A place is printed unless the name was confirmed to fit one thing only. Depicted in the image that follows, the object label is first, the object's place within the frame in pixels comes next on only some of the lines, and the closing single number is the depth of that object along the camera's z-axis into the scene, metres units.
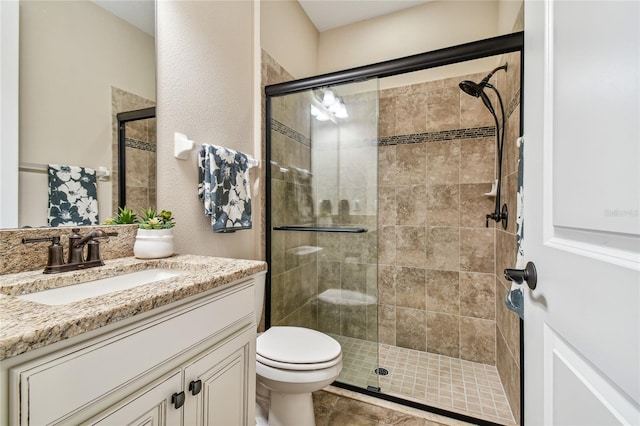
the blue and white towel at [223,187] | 1.36
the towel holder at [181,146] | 1.28
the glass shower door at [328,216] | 1.84
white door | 0.37
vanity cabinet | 0.46
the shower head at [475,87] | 1.61
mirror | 0.88
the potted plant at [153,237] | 1.07
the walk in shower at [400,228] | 1.75
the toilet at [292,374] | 1.24
